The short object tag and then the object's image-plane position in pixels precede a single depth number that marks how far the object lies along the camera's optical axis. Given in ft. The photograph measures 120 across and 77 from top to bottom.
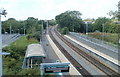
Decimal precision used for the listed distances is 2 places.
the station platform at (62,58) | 67.69
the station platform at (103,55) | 77.64
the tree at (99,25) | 268.23
